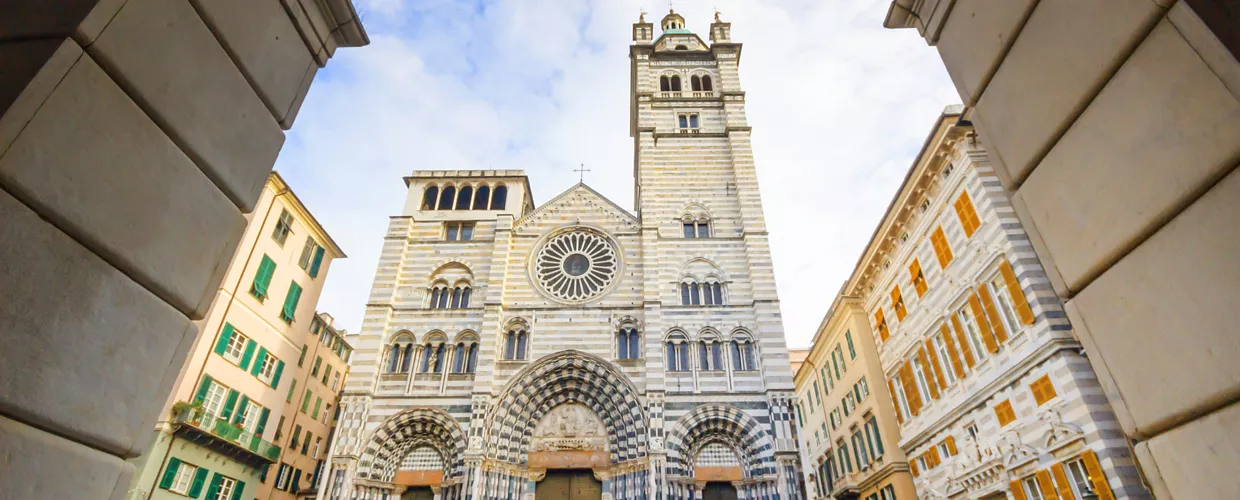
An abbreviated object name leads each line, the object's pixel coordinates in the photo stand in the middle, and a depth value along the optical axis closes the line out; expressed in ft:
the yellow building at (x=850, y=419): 70.44
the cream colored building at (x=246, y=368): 59.06
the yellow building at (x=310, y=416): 83.15
